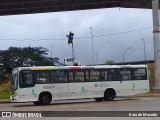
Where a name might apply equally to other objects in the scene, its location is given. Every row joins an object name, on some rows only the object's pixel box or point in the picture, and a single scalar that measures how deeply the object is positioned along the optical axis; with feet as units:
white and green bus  89.66
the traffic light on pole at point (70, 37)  138.16
